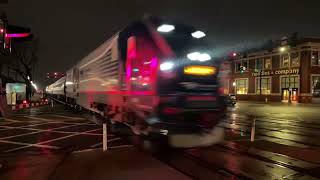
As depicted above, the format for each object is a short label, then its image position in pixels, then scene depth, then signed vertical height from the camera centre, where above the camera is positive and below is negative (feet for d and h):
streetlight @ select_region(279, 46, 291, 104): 119.26 +22.44
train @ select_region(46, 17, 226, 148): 19.99 +0.73
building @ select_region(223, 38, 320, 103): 114.27 +10.38
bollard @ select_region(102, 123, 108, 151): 21.80 -4.87
